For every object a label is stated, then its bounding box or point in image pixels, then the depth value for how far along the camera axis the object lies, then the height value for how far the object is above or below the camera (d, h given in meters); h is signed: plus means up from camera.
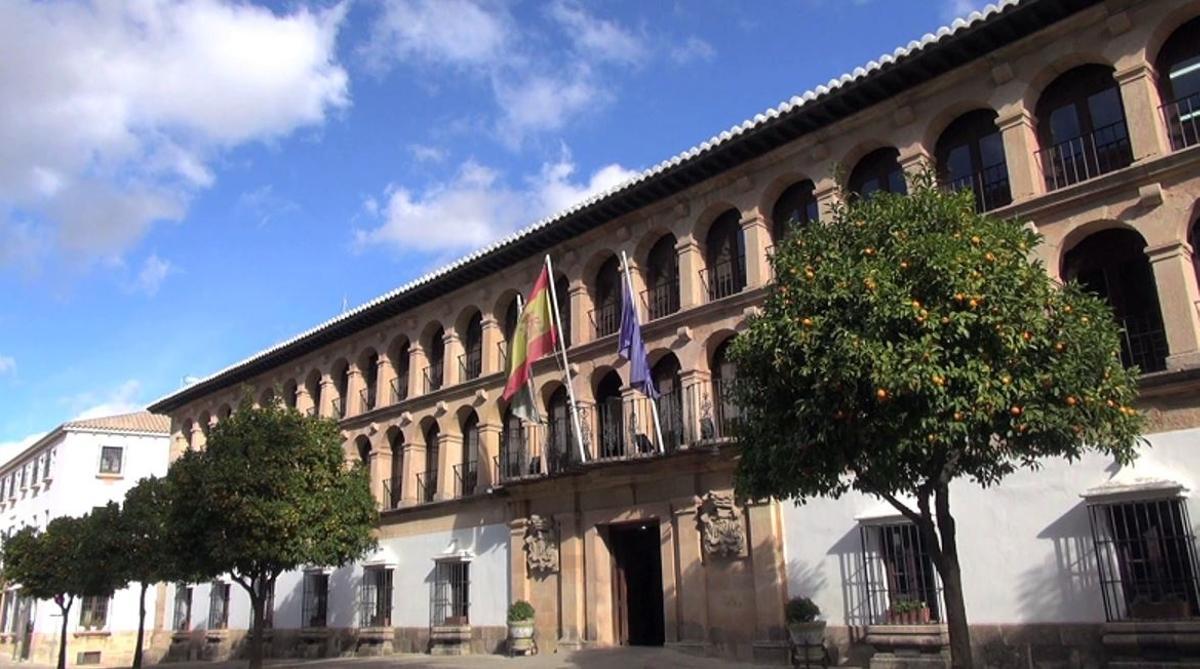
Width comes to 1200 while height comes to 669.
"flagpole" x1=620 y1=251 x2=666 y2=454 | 19.97 +3.53
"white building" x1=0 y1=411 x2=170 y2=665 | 45.97 +5.52
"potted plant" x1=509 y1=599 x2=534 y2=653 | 22.05 -0.91
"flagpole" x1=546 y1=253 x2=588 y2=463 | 21.55 +4.64
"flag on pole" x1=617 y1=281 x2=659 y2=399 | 19.97 +4.75
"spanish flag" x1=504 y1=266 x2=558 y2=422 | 22.50 +5.53
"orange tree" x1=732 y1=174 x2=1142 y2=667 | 10.08 +2.12
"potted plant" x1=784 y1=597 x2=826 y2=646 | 16.86 -0.82
